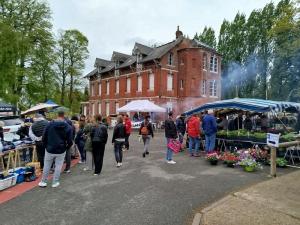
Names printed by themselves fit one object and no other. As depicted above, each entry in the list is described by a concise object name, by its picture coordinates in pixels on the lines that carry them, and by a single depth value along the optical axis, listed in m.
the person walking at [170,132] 8.07
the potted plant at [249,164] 6.99
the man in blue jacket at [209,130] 9.31
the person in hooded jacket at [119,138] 7.42
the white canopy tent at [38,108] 10.47
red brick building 25.48
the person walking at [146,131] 9.14
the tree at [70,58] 31.39
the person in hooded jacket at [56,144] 5.53
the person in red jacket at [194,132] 9.40
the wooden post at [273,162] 6.36
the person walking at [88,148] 6.86
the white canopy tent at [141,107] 19.51
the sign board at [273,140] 6.31
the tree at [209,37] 41.59
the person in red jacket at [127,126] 10.55
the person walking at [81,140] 8.11
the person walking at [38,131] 6.69
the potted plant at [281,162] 7.53
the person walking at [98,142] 6.60
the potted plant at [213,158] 7.87
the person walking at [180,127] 11.32
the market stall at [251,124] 8.76
